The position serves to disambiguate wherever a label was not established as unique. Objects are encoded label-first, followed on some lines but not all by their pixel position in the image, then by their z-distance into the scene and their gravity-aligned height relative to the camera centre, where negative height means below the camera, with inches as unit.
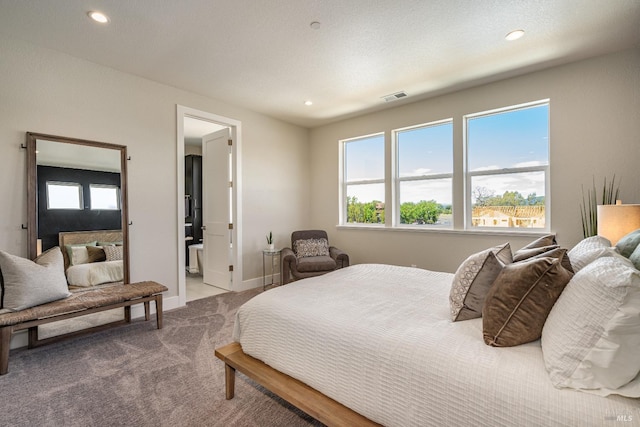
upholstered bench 85.6 -31.1
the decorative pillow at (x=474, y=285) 57.2 -14.7
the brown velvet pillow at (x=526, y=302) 45.9 -14.6
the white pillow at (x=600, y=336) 35.5 -16.1
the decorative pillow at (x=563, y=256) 51.6 -8.3
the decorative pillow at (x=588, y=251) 54.1 -8.4
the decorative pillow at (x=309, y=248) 177.6 -22.1
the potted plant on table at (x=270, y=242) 184.2 -18.8
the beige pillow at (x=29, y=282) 91.4 -21.7
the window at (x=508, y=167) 134.7 +20.2
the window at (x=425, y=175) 161.0 +19.9
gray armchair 160.1 -26.7
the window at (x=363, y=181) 188.2 +19.9
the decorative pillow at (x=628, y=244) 59.4 -7.4
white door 177.2 +2.6
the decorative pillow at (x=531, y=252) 62.8 -9.4
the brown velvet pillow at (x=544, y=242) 70.4 -8.0
